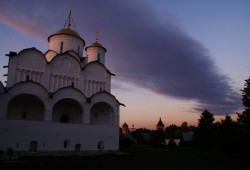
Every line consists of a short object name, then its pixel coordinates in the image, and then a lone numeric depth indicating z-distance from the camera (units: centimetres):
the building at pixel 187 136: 4719
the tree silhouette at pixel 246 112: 1696
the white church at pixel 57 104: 1714
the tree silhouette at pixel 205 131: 2703
